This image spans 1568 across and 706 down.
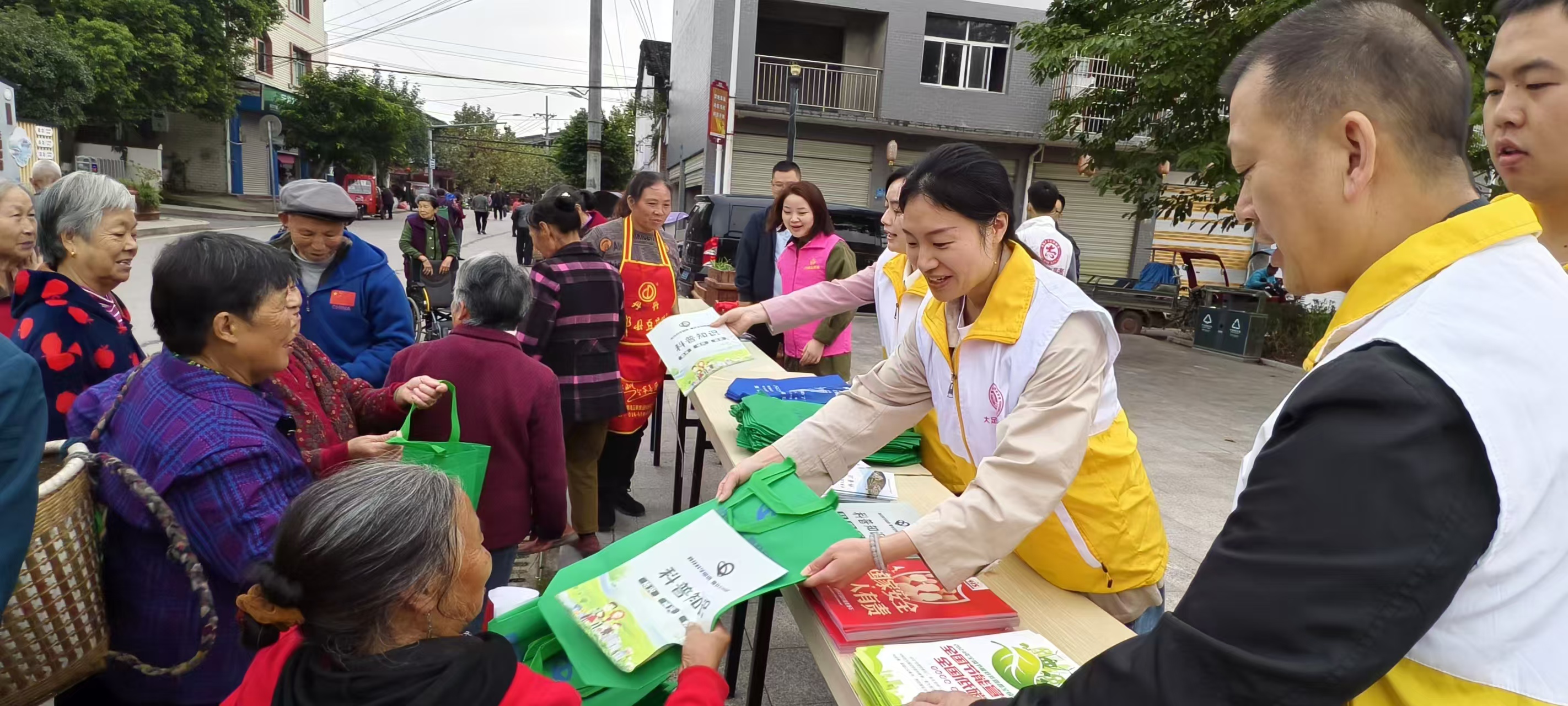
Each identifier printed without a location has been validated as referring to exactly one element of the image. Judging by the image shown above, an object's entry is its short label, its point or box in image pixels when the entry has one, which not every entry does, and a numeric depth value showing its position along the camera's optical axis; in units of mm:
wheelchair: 7008
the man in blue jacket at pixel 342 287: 2906
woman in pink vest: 4578
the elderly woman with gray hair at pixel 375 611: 1112
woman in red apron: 4086
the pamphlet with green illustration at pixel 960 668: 1214
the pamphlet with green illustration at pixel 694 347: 2799
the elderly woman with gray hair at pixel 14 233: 2789
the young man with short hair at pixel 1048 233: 5770
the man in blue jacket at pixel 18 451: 1052
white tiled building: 29203
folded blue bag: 2863
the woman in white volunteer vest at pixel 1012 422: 1470
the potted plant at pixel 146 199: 18109
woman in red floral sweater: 1942
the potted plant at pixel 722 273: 6031
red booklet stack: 1414
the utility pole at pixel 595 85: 13266
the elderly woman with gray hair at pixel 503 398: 2619
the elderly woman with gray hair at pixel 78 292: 2281
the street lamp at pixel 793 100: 12219
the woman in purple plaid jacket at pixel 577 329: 3479
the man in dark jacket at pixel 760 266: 5148
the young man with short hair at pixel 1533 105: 1299
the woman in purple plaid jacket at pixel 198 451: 1446
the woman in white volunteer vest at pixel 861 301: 3064
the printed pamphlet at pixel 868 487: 2127
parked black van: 9891
